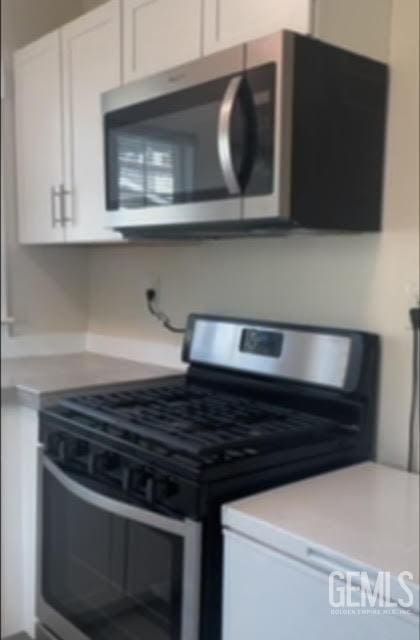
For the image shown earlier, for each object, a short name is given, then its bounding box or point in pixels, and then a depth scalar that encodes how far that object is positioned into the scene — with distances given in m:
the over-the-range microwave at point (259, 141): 1.37
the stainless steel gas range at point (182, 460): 1.29
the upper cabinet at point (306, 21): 1.40
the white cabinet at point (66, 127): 2.05
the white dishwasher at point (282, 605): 0.98
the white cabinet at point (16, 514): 2.04
